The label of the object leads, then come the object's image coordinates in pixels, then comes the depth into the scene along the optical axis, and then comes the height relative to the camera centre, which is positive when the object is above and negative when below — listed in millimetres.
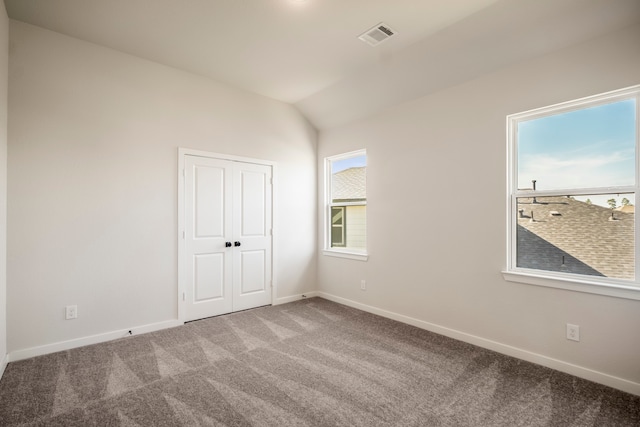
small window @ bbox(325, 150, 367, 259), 4445 +136
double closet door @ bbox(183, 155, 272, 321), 3775 -295
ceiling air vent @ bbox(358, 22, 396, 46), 2789 +1693
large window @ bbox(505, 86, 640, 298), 2371 +182
